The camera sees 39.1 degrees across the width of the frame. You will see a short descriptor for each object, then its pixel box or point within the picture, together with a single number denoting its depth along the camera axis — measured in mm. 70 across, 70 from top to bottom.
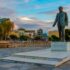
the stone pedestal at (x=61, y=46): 7112
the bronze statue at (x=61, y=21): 7177
